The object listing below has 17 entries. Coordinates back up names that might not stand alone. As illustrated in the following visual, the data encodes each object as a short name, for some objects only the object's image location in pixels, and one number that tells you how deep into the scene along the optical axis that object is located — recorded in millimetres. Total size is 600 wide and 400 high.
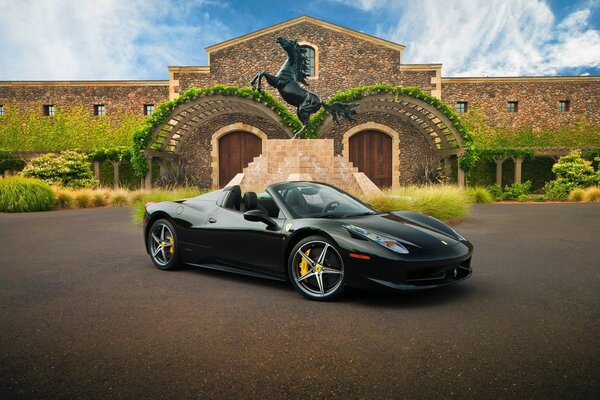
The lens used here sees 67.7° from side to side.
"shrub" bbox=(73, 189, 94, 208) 15039
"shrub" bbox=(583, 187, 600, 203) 17250
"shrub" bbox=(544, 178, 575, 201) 18844
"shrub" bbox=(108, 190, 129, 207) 15905
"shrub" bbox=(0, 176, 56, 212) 13648
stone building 22953
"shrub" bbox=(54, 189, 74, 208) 14812
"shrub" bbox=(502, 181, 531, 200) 18859
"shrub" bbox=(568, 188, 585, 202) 17659
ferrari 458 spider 3627
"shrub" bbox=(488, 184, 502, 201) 18409
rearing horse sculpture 12891
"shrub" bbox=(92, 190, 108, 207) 15596
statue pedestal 14445
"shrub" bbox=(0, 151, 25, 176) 21061
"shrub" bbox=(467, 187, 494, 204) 16836
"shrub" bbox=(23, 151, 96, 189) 18858
